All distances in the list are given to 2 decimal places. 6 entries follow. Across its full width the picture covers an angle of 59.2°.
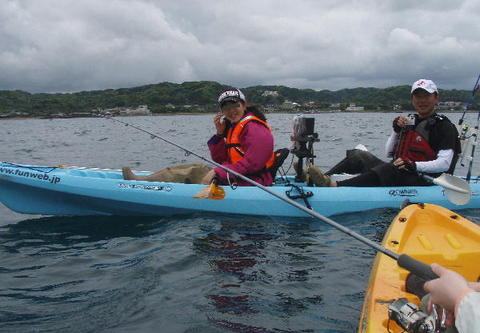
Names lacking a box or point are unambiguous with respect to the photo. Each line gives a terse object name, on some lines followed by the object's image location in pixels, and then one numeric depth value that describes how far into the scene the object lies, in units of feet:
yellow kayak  8.89
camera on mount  24.62
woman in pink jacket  20.90
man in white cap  21.42
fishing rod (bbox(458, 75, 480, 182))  21.34
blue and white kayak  22.44
